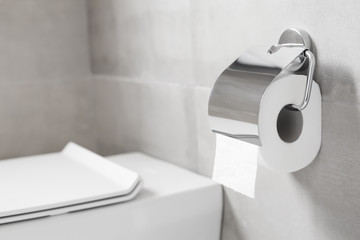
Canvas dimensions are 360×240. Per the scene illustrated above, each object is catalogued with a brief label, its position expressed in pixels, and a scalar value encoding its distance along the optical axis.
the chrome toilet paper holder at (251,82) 0.88
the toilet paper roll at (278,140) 0.88
